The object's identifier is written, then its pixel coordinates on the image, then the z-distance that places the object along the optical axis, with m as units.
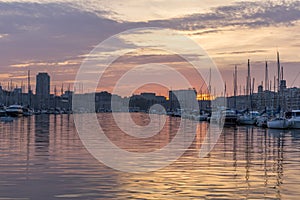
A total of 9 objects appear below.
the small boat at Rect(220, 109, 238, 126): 95.94
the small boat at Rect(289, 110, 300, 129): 79.31
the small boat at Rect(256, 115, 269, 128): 88.94
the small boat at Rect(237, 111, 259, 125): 101.12
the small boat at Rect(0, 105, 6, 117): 137.38
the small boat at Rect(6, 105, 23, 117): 142.73
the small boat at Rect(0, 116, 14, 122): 109.65
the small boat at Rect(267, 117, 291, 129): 79.00
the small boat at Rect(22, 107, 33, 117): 169.43
